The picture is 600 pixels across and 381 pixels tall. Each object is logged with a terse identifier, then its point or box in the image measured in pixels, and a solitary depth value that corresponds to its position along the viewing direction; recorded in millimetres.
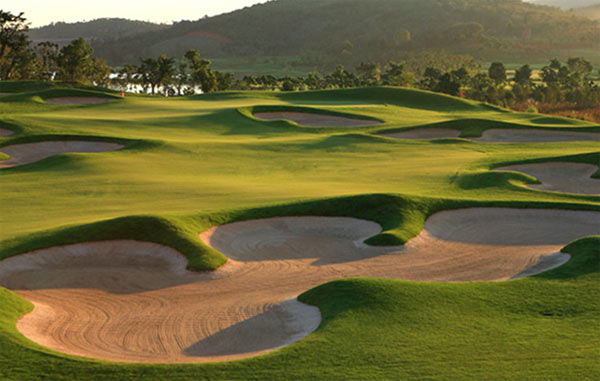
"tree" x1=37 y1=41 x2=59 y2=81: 107881
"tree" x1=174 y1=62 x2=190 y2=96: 117662
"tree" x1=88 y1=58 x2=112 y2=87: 116262
